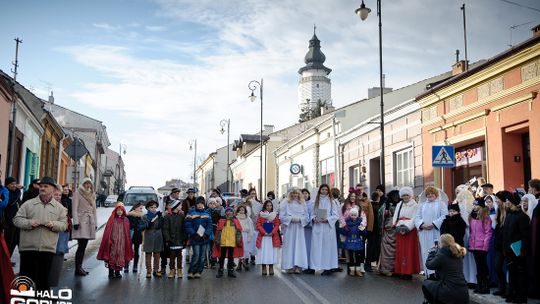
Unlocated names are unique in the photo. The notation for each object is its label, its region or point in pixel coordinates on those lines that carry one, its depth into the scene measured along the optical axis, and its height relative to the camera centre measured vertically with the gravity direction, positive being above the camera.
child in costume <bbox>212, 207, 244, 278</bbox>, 12.12 -0.60
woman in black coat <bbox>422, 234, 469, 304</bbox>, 7.18 -0.82
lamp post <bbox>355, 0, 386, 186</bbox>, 17.56 +6.29
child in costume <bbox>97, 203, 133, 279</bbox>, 11.25 -0.66
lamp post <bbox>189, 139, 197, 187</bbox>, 67.44 +7.42
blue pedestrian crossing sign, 13.87 +1.45
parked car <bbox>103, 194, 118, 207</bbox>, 47.66 +1.05
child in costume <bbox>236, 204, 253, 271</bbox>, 13.37 -0.36
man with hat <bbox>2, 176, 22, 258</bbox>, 11.20 +0.06
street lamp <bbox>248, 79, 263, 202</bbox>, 35.10 +7.76
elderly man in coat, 7.16 -0.26
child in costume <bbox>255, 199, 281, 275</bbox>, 12.38 -0.57
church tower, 116.69 +28.92
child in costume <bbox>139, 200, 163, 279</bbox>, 11.58 -0.47
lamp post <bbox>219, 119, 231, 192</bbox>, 45.46 +7.28
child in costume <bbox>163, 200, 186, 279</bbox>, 11.54 -0.45
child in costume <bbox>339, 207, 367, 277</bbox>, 12.27 -0.52
